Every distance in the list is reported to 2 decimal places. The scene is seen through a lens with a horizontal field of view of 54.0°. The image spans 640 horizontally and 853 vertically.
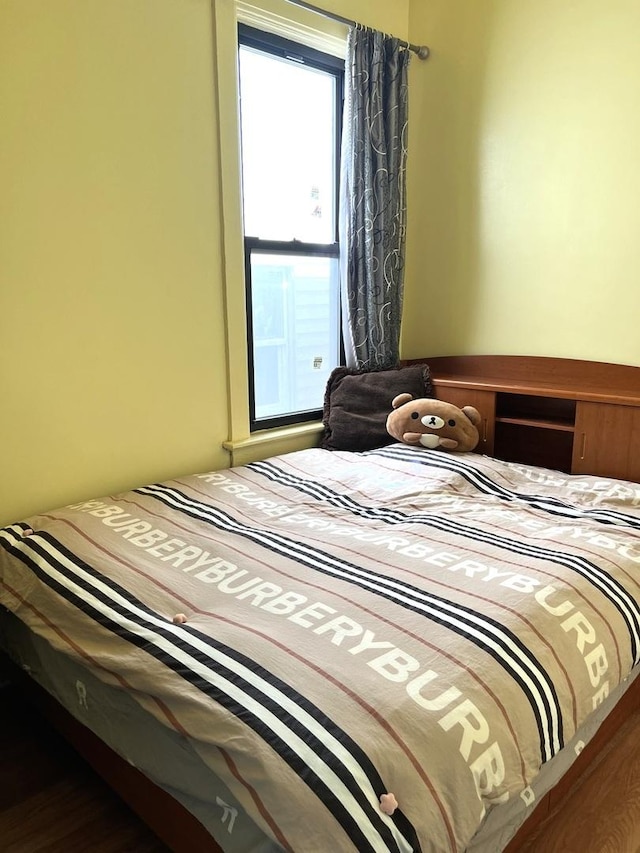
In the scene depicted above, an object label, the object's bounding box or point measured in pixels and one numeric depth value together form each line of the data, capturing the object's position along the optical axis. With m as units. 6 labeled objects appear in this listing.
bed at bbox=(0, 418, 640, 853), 0.99
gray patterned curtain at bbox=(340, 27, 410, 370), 2.74
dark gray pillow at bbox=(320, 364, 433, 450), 2.76
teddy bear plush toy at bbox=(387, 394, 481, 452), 2.59
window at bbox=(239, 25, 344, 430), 2.60
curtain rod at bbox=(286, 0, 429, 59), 2.50
